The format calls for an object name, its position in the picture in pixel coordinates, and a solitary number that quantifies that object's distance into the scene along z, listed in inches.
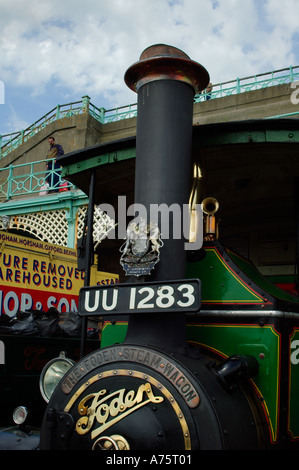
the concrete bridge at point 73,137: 407.5
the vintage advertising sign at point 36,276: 213.6
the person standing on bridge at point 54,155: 462.9
